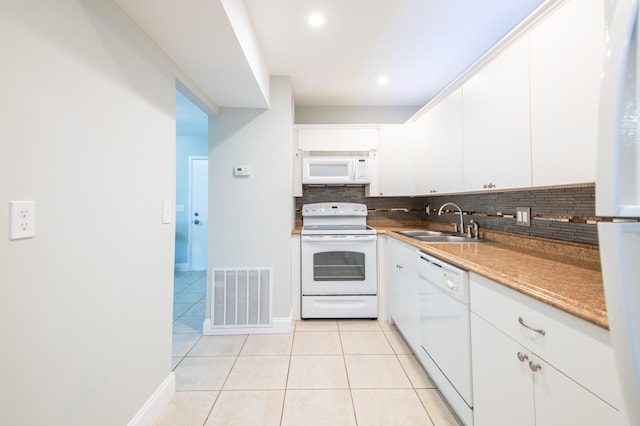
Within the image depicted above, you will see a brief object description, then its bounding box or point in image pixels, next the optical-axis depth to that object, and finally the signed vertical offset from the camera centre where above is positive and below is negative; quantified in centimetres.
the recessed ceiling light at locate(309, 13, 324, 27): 173 +135
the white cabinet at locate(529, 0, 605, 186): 100 +54
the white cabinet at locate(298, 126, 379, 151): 292 +90
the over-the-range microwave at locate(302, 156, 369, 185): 289 +54
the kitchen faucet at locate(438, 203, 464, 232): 238 -5
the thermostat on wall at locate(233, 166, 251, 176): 239 +44
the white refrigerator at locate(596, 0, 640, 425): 44 +6
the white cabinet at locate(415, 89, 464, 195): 197 +61
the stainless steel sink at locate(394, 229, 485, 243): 222 -17
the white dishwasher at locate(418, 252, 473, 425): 123 -61
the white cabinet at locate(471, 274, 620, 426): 68 -48
